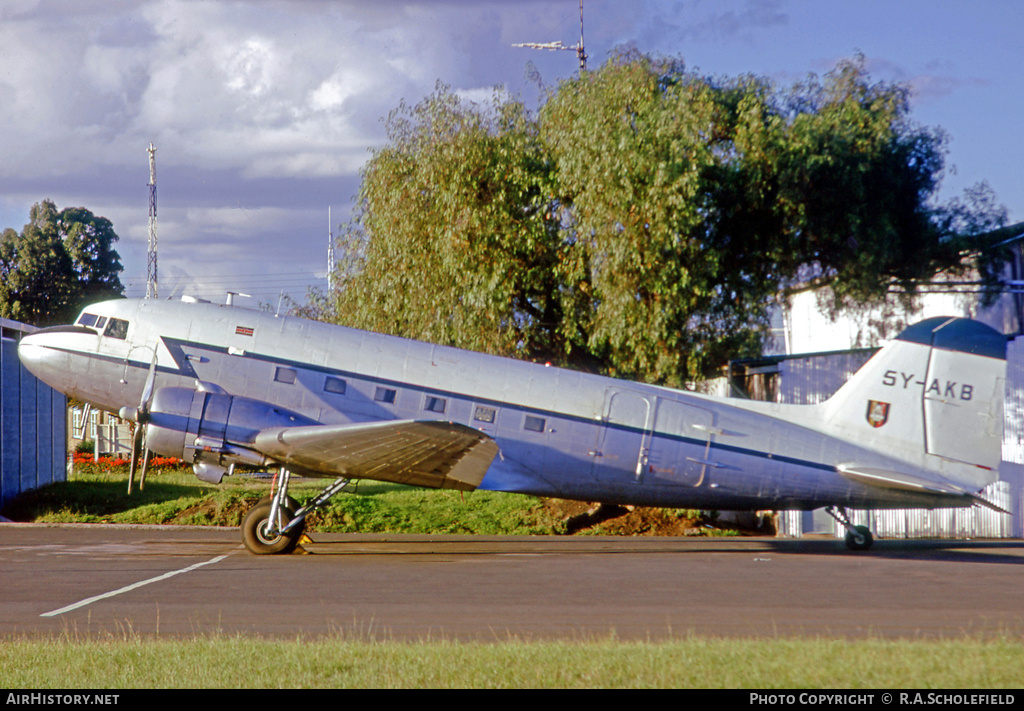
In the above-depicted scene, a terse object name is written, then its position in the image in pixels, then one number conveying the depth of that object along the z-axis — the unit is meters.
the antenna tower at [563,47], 31.65
